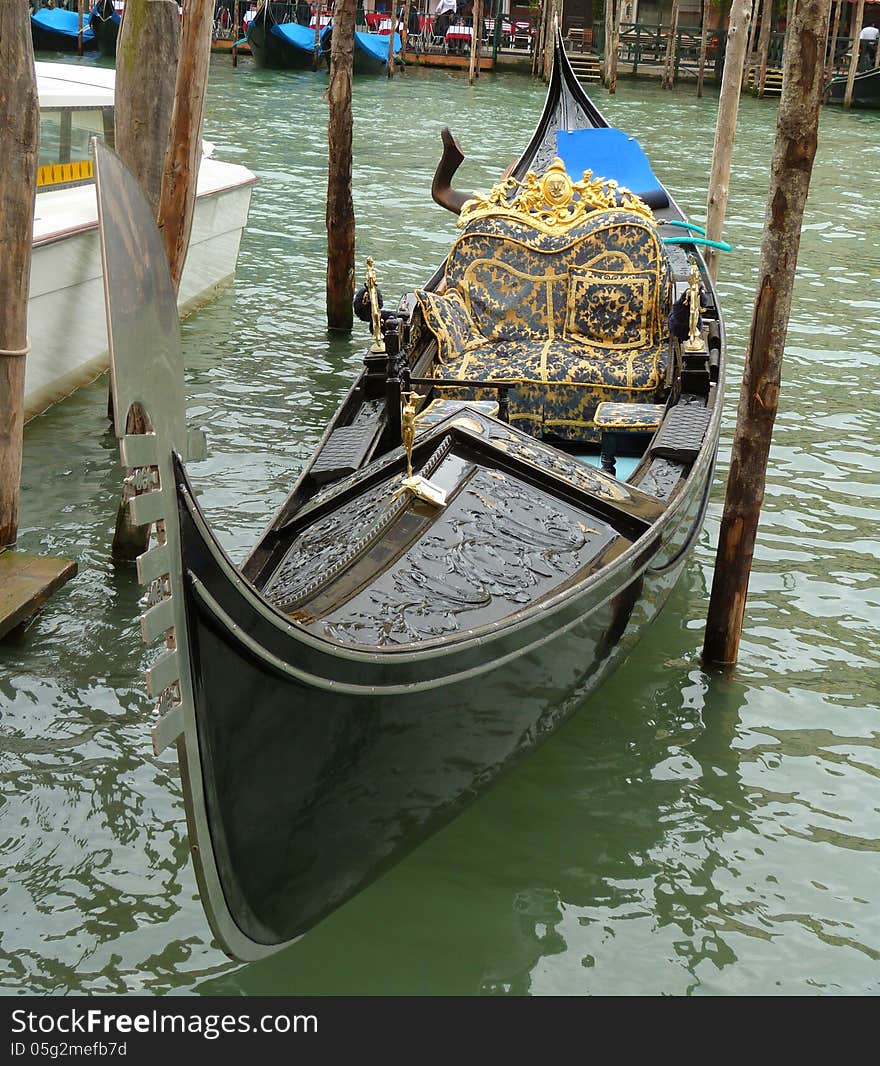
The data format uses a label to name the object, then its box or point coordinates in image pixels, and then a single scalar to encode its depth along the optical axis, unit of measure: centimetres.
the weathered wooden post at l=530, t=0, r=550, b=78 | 1988
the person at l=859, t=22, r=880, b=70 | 2114
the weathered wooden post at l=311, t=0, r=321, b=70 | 2034
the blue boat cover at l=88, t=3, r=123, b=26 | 2131
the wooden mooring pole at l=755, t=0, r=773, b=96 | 1823
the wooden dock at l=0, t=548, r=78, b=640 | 339
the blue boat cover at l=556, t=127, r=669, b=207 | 650
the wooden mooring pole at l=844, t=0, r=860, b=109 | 1789
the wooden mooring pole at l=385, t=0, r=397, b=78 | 1941
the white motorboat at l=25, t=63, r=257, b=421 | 498
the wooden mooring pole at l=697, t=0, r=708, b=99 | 1836
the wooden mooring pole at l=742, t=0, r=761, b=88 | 1902
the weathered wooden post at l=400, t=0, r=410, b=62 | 2122
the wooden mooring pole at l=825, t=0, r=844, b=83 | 1956
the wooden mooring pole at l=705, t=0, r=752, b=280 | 630
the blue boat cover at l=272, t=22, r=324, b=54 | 2030
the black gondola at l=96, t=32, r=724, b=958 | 169
